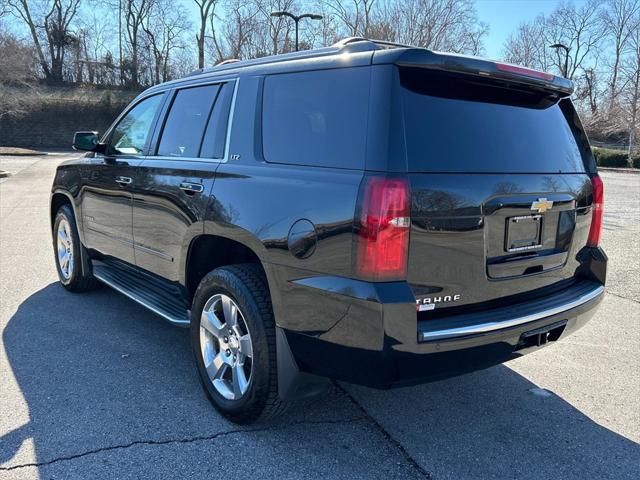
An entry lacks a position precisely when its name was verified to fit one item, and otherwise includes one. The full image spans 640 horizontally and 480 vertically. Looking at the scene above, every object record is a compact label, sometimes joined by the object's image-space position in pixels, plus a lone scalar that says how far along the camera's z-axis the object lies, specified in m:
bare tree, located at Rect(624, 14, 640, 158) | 40.31
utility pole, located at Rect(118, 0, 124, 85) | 59.50
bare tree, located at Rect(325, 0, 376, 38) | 50.62
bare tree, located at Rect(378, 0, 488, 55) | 44.81
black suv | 2.39
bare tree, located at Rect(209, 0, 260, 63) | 53.56
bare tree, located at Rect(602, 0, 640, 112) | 52.38
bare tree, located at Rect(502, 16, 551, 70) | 63.06
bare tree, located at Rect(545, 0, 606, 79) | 68.25
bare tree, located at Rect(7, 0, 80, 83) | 54.69
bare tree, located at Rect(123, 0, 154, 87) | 59.47
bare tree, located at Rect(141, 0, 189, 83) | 58.88
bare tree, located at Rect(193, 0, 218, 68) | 60.03
